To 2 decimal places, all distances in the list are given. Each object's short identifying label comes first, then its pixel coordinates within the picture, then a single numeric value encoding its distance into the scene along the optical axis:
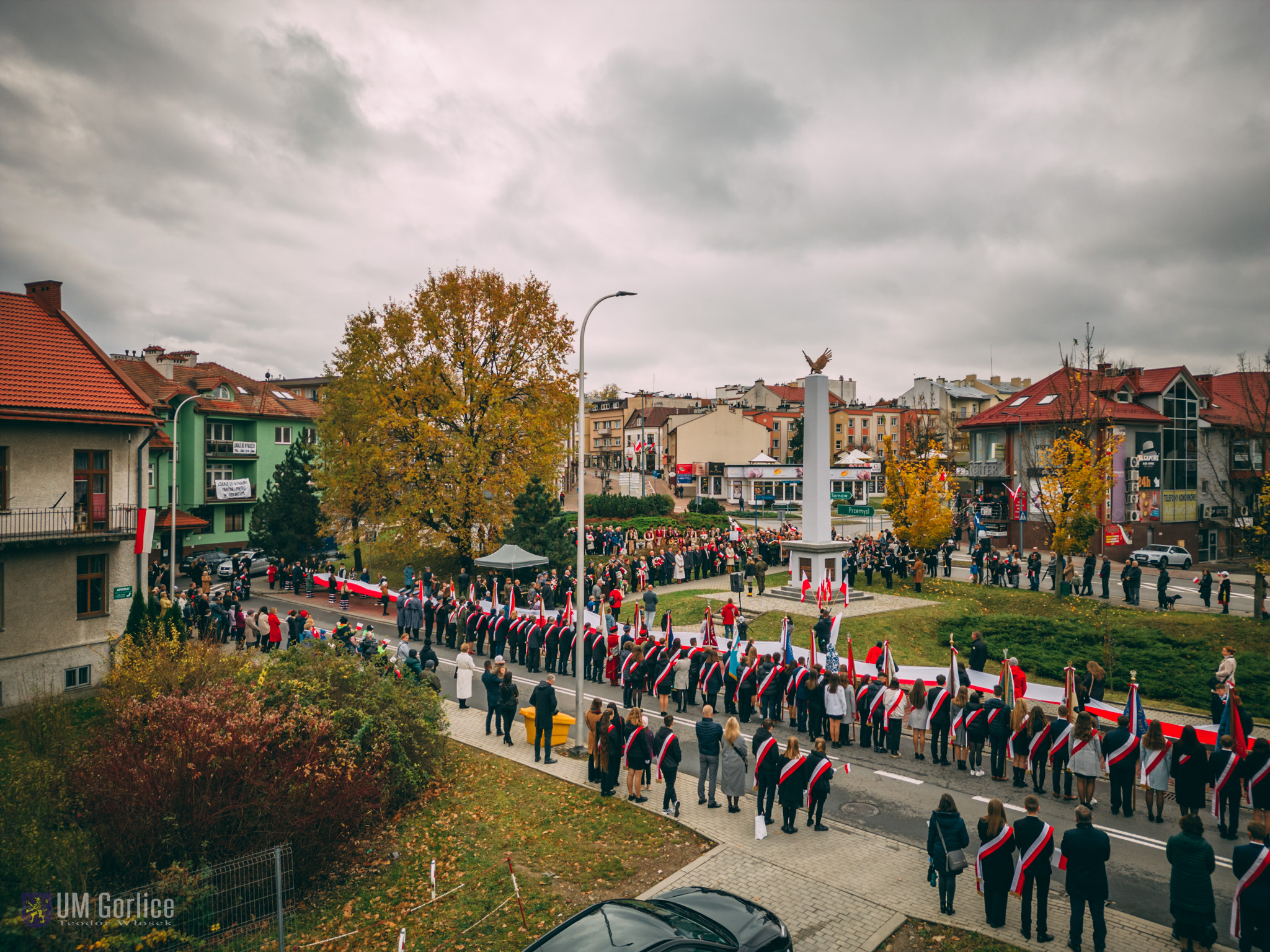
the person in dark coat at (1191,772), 10.15
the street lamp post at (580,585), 13.95
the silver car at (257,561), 37.22
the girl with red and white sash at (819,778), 10.58
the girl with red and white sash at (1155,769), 10.52
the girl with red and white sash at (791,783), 10.62
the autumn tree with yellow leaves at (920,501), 31.88
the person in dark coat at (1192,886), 7.52
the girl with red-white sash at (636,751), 11.91
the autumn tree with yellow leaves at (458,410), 32.16
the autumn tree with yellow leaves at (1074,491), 27.69
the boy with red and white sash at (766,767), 10.95
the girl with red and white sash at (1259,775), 9.85
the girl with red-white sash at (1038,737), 11.62
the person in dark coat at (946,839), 8.43
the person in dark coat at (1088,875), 7.68
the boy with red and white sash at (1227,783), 10.12
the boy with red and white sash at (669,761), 11.46
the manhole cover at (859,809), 11.33
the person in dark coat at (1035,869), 7.98
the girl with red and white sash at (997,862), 8.16
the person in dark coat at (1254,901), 7.33
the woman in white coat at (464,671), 16.86
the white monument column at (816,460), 27.25
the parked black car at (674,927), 6.38
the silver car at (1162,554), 38.00
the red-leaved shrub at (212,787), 8.61
